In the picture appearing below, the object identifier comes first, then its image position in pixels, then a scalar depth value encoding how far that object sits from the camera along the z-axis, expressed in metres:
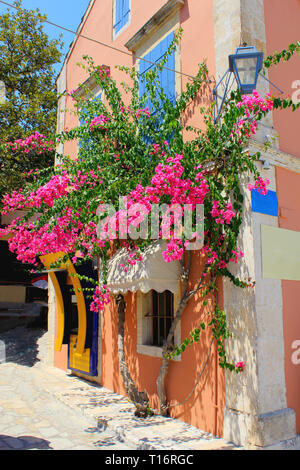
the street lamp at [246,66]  5.66
